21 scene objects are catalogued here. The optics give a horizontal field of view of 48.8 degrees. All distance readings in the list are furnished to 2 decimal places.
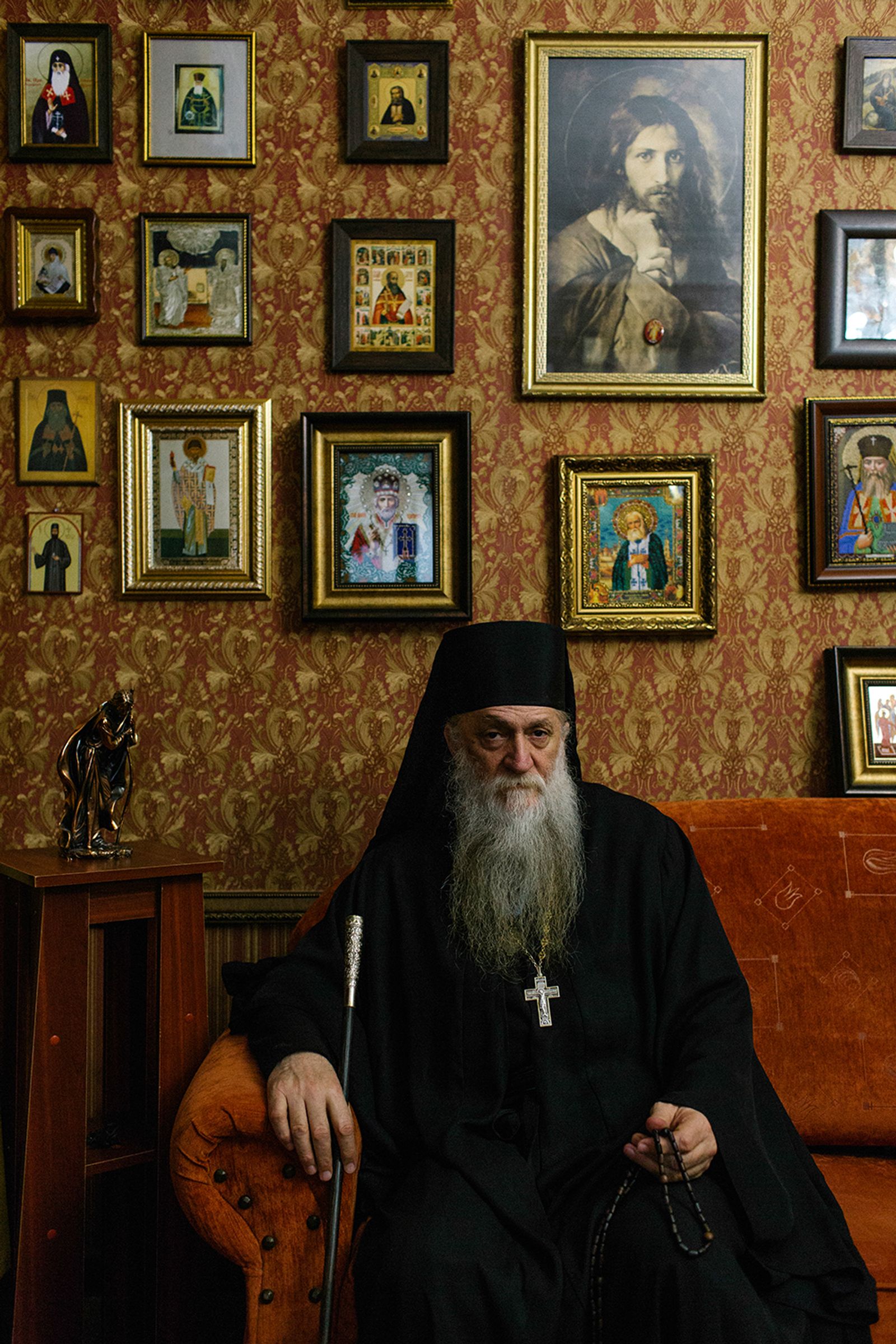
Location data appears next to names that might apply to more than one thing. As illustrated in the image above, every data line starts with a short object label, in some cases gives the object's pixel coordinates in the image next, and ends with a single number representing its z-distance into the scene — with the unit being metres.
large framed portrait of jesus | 2.92
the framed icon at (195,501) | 2.92
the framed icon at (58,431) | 2.92
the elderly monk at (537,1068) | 1.71
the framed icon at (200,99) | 2.89
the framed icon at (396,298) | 2.91
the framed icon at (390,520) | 2.91
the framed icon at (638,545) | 2.93
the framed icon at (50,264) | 2.89
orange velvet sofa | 2.14
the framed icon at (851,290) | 2.93
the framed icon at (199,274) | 2.92
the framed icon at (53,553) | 2.92
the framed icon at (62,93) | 2.89
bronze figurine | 2.49
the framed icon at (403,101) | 2.89
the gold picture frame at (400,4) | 2.89
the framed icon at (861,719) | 2.89
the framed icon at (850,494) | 2.93
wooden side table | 2.21
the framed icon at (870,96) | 2.92
